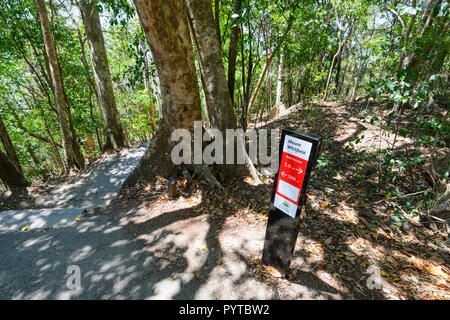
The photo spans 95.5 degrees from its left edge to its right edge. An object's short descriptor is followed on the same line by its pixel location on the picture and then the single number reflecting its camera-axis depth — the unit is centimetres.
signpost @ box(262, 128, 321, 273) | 196
